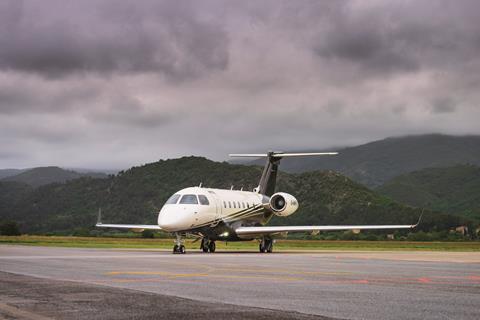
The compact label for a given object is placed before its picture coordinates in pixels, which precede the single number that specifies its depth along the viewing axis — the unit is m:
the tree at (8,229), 97.62
